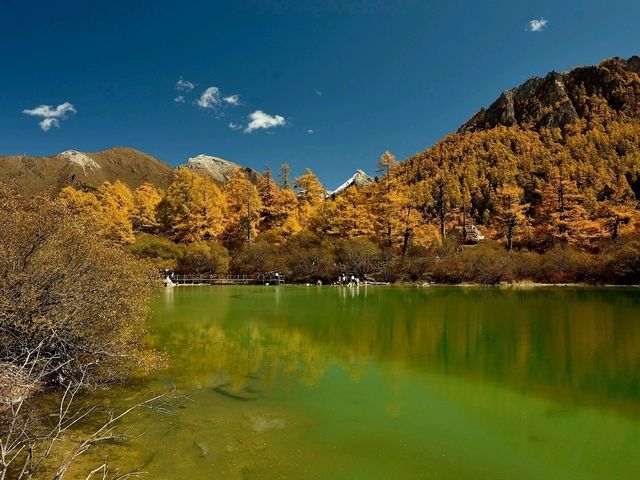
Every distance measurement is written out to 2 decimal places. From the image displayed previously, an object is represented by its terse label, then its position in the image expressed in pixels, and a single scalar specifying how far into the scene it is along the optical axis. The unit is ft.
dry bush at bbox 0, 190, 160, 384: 27.63
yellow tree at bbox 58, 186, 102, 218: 174.11
